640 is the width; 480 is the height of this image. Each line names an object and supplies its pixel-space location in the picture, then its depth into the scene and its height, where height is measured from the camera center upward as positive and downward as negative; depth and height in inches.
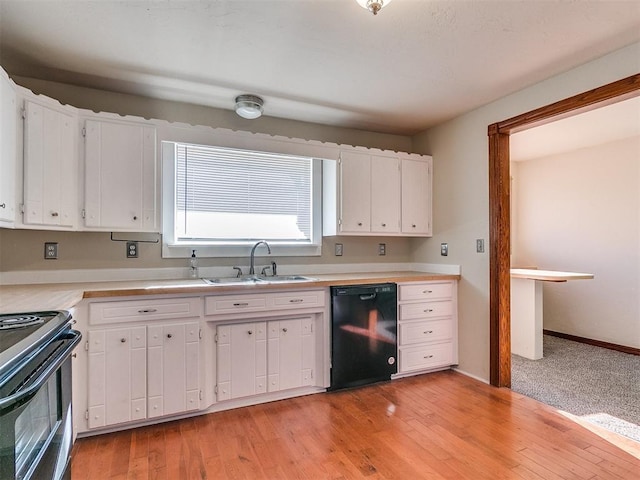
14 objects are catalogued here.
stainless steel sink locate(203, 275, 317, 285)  108.7 -11.2
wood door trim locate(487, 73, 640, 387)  116.6 -2.8
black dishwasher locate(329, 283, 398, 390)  112.0 -29.4
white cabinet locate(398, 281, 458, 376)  124.2 -30.0
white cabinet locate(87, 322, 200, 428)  84.8 -31.8
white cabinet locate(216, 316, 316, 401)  99.0 -32.7
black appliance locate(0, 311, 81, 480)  32.9 -16.5
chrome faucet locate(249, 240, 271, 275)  121.0 -5.3
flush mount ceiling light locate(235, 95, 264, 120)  112.3 +45.2
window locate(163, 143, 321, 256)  116.7 +16.5
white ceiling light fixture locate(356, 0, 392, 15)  63.0 +43.4
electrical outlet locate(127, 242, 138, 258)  109.3 -0.9
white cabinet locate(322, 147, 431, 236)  131.2 +19.4
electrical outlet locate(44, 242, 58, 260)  100.0 -1.1
